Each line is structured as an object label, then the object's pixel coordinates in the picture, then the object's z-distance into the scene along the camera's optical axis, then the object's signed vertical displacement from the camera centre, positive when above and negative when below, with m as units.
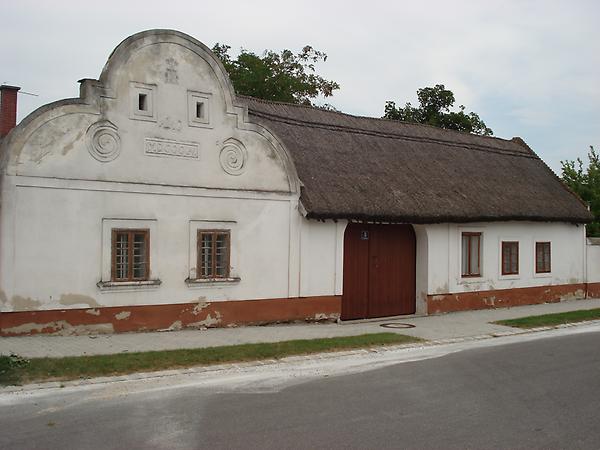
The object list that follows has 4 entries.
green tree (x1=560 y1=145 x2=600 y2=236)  27.52 +3.06
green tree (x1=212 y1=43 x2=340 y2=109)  31.38 +8.51
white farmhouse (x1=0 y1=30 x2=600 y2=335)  12.38 +0.80
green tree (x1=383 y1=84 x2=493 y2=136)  38.47 +8.18
